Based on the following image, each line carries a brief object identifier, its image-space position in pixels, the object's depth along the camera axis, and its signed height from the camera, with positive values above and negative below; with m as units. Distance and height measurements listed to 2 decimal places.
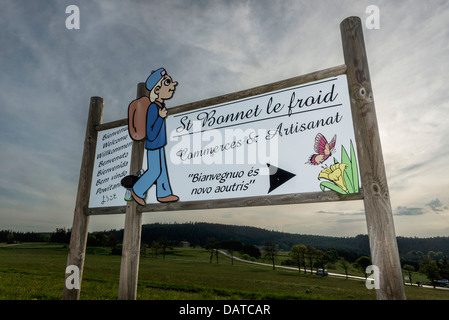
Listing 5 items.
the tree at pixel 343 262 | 82.31 -11.26
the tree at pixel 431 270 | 72.15 -11.81
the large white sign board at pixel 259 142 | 3.79 +1.42
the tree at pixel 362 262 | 83.47 -11.35
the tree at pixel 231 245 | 121.74 -8.27
